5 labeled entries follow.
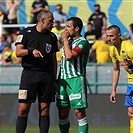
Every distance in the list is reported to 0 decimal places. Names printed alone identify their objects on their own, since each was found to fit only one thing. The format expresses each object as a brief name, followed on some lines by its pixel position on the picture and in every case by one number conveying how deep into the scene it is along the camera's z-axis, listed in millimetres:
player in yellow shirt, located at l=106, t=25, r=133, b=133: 19203
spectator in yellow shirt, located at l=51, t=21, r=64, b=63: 34372
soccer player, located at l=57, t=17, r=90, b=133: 19078
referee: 18734
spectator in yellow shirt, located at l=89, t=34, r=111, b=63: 33156
